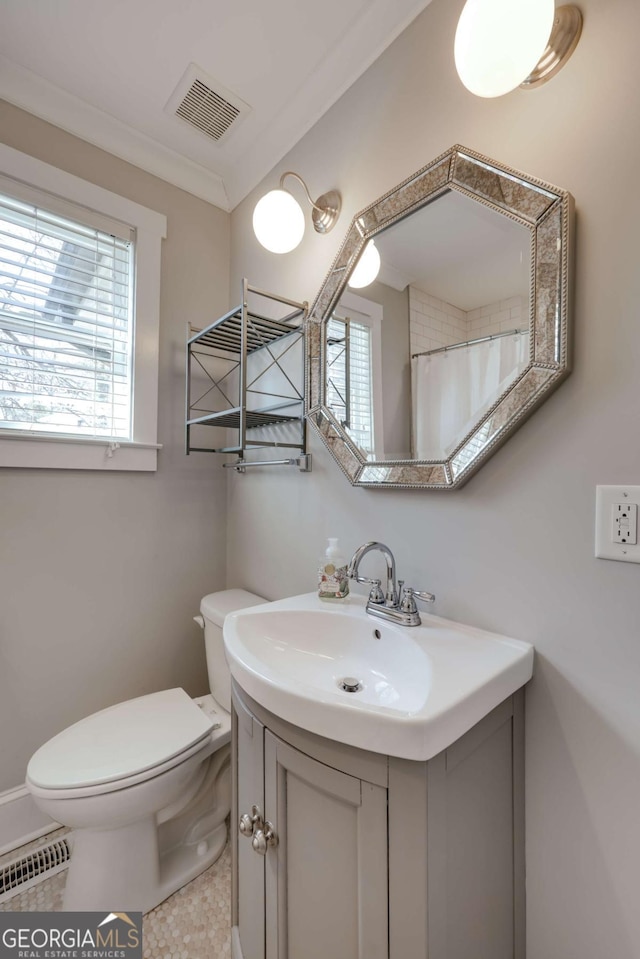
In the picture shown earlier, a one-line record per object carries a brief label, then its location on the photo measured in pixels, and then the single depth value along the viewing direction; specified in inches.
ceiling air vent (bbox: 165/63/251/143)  51.6
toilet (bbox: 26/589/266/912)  39.0
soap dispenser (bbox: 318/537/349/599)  44.2
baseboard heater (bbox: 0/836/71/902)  46.3
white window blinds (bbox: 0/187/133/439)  51.9
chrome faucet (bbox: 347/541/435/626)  36.5
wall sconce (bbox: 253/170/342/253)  49.9
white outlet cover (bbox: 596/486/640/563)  27.2
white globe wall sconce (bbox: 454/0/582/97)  27.6
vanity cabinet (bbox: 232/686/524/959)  23.0
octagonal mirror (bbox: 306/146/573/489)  31.3
